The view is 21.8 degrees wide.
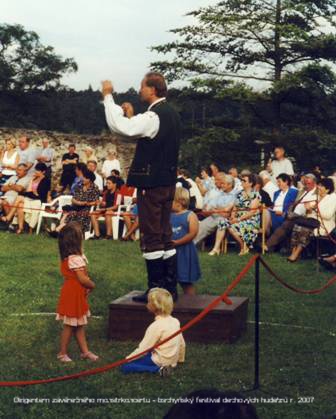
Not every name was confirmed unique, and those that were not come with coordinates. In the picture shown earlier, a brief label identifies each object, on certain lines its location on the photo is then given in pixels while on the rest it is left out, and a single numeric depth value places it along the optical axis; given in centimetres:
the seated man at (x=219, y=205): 1184
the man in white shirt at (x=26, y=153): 1486
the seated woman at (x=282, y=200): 1173
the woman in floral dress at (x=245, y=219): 1159
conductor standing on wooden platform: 589
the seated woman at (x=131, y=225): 1324
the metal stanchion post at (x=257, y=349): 520
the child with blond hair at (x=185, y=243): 715
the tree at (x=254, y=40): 1900
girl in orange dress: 587
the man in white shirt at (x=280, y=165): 1327
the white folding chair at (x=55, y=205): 1378
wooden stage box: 628
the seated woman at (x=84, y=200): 1300
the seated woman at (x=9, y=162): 1456
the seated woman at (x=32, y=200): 1397
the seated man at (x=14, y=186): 1426
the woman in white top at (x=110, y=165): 1510
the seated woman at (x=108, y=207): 1344
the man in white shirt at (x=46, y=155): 1509
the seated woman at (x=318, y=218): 1069
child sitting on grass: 559
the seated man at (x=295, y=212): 1123
